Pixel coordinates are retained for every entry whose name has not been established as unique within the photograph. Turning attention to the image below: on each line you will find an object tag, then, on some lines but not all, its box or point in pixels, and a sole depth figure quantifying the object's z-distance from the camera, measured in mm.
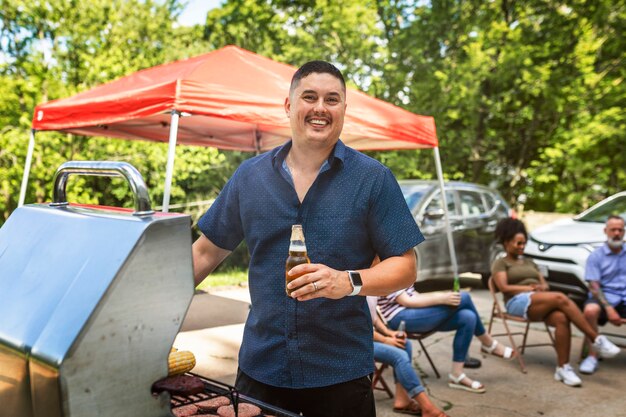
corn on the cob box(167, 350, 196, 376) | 1468
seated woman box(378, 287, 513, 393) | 4688
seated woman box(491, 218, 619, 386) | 5195
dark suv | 9016
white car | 7414
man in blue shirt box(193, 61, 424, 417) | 1803
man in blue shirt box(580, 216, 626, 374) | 5574
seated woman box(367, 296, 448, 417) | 4149
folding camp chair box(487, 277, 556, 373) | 5516
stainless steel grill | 1154
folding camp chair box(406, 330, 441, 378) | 4793
